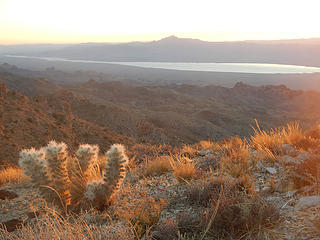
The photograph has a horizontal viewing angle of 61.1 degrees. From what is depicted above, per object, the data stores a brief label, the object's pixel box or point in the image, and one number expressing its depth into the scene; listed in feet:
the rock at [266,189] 13.03
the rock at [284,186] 13.14
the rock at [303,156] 16.59
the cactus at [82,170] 13.99
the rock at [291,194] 12.26
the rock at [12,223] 13.15
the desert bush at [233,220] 9.45
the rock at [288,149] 18.50
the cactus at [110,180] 13.01
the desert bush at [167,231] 9.20
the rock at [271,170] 15.78
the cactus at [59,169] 12.79
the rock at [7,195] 17.85
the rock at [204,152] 23.49
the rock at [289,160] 16.11
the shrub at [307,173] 12.76
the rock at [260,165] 17.12
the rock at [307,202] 10.67
